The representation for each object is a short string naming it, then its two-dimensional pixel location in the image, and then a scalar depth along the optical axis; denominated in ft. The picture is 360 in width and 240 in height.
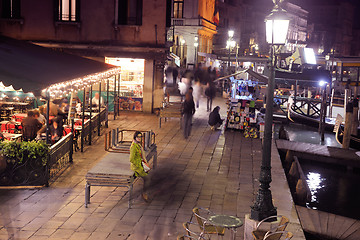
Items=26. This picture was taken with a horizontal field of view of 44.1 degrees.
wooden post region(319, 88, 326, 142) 69.10
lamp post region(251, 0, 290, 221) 23.95
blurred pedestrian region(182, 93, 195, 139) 53.16
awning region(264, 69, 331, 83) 71.56
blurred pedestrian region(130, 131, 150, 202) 29.84
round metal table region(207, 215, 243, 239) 20.73
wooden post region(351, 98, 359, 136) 64.02
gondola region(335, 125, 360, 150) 59.16
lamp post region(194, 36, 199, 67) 145.38
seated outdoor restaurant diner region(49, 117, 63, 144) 42.22
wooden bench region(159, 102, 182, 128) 60.49
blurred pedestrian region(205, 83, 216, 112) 79.79
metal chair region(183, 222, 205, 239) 20.02
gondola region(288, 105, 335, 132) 79.66
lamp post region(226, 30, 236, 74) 103.30
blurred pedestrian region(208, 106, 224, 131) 60.49
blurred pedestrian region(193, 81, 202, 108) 83.86
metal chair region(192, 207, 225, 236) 22.18
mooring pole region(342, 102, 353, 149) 59.16
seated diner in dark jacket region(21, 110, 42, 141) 41.75
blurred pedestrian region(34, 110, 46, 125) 43.84
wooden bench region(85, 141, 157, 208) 29.09
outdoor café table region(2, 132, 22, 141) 39.29
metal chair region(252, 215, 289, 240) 21.31
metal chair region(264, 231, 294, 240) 20.29
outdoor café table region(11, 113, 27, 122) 49.14
